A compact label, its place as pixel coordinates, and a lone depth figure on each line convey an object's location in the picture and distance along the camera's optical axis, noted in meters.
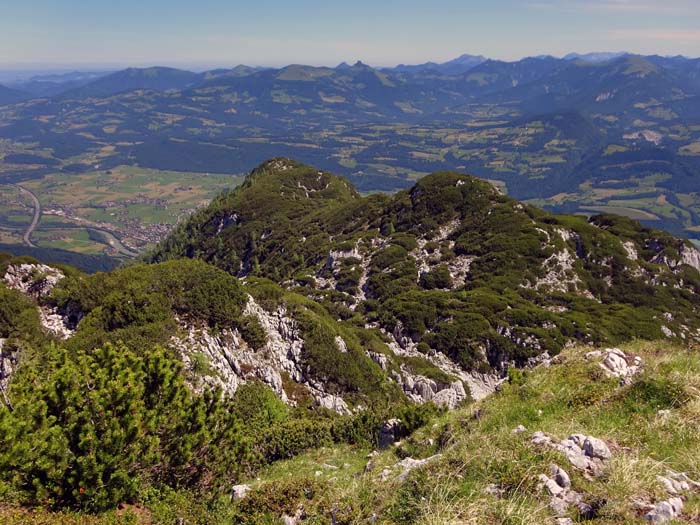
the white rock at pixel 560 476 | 9.66
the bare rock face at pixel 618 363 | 15.90
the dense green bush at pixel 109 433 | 12.20
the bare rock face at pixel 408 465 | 12.02
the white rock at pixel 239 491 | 14.95
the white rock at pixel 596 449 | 10.52
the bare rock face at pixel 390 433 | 22.04
